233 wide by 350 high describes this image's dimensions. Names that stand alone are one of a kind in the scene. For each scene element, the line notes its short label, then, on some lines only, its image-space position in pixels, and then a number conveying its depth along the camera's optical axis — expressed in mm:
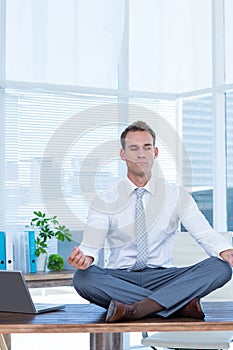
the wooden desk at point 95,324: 3278
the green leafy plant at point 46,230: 6269
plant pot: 6111
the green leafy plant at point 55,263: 6140
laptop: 3598
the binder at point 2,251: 5820
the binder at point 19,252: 5954
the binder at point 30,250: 5973
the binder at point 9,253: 5848
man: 3572
